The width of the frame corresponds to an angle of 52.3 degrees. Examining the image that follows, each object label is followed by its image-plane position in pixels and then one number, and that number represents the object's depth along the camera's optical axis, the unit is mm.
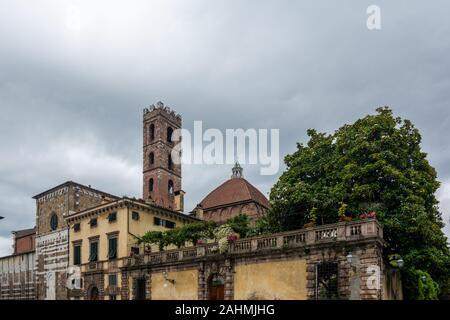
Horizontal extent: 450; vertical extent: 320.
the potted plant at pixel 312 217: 24697
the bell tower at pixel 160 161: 60000
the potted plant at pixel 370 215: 21906
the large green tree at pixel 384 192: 25828
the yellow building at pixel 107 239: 36438
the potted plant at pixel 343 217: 23094
